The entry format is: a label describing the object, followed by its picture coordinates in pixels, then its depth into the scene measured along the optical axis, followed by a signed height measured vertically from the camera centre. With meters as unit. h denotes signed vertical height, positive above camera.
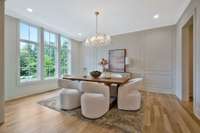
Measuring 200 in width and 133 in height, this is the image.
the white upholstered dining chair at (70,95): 2.28 -0.77
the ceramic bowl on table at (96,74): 2.71 -0.26
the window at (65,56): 4.46 +0.52
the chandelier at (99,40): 2.75 +0.80
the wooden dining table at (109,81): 2.23 -0.41
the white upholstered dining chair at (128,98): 2.22 -0.82
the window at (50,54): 3.83 +0.52
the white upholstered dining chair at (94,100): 1.92 -0.75
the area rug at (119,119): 1.61 -1.13
